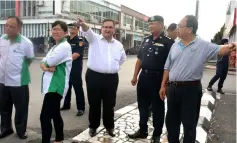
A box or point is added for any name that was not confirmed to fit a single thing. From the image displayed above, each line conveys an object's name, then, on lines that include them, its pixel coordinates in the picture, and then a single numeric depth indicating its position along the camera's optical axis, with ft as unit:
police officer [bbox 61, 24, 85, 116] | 19.08
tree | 129.41
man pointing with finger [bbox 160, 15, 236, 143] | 11.30
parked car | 156.14
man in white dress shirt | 14.17
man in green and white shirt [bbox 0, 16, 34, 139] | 14.47
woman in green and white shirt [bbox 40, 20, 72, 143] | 12.42
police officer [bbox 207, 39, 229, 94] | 29.76
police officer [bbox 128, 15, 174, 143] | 13.57
